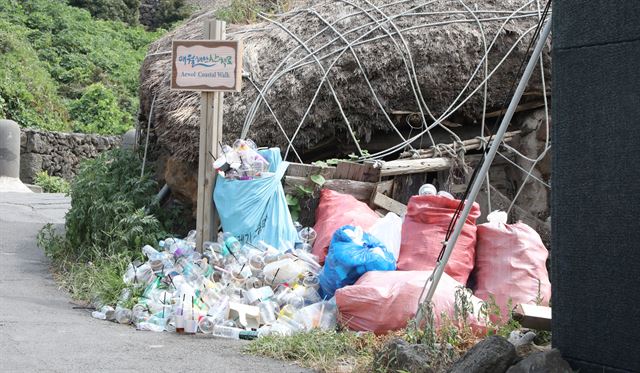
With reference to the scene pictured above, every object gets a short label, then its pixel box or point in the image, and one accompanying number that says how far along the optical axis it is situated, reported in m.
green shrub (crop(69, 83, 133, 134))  49.27
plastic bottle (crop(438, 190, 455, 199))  14.35
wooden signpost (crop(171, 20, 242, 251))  15.86
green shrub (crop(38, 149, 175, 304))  16.30
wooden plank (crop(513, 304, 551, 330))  10.26
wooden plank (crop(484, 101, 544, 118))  18.40
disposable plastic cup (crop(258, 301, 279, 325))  13.37
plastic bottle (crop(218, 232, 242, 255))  15.23
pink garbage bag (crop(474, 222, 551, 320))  13.25
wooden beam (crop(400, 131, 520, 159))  17.56
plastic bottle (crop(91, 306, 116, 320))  14.20
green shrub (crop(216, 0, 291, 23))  21.17
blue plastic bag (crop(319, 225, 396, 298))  13.55
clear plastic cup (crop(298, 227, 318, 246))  15.90
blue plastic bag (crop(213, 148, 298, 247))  15.73
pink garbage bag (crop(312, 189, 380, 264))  15.45
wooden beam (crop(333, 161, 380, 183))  16.73
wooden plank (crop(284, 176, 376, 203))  16.62
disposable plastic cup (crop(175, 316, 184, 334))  13.10
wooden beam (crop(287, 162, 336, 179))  16.77
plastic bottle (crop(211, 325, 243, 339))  12.98
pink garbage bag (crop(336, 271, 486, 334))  12.20
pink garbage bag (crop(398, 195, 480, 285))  13.83
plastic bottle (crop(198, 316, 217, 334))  13.13
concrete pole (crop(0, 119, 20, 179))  39.09
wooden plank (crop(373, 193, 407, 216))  16.70
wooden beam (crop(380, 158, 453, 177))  16.92
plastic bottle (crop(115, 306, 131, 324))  13.90
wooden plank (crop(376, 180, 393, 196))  17.00
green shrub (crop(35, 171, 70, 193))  41.53
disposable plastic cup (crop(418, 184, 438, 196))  14.62
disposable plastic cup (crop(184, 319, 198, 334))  13.08
